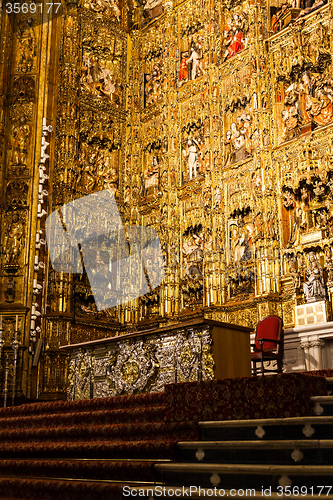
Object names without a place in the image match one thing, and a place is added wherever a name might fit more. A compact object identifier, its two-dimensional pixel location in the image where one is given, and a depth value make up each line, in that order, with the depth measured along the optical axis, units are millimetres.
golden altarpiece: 11289
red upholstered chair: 8398
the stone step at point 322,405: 4500
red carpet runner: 4711
